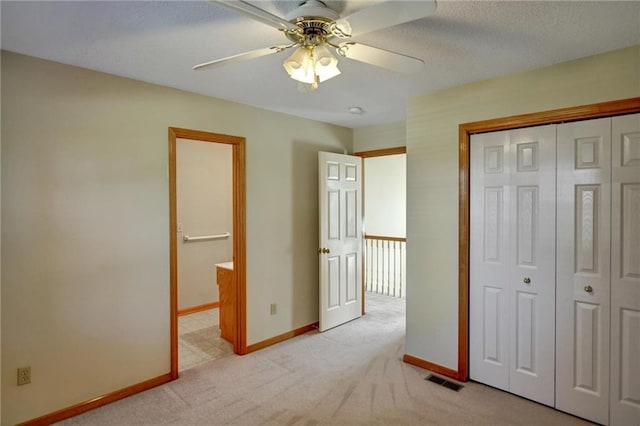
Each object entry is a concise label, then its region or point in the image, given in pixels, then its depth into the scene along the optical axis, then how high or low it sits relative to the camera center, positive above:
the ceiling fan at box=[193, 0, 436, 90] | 1.33 +0.73
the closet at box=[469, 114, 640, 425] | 2.29 -0.41
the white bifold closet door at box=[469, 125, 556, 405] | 2.59 -0.41
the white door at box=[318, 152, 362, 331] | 4.05 -0.36
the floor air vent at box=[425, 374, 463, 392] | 2.86 -1.41
